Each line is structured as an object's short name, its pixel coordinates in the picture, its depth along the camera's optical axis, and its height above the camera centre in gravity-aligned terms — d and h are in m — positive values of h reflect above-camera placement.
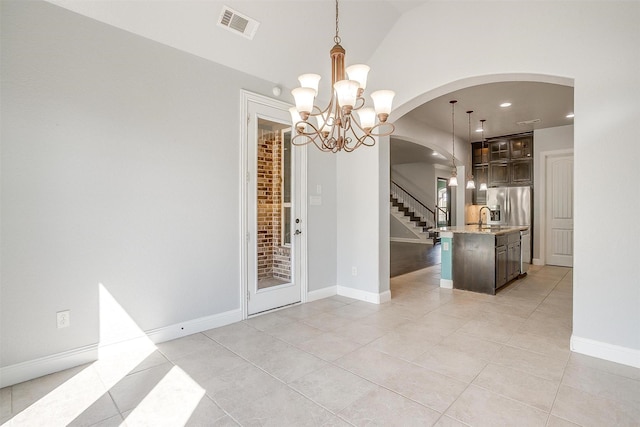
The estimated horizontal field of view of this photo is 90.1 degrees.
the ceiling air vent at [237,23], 2.94 +1.82
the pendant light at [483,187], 7.23 +0.59
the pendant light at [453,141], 5.60 +1.70
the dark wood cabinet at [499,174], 7.68 +0.95
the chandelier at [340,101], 2.14 +0.80
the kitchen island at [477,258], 4.66 -0.69
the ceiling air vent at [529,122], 6.48 +1.89
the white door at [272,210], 3.61 +0.04
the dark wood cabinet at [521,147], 7.43 +1.56
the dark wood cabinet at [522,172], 7.37 +0.96
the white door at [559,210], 6.89 +0.07
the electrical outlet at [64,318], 2.44 -0.81
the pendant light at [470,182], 5.98 +0.68
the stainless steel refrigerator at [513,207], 7.24 +0.14
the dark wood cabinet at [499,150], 7.74 +1.54
